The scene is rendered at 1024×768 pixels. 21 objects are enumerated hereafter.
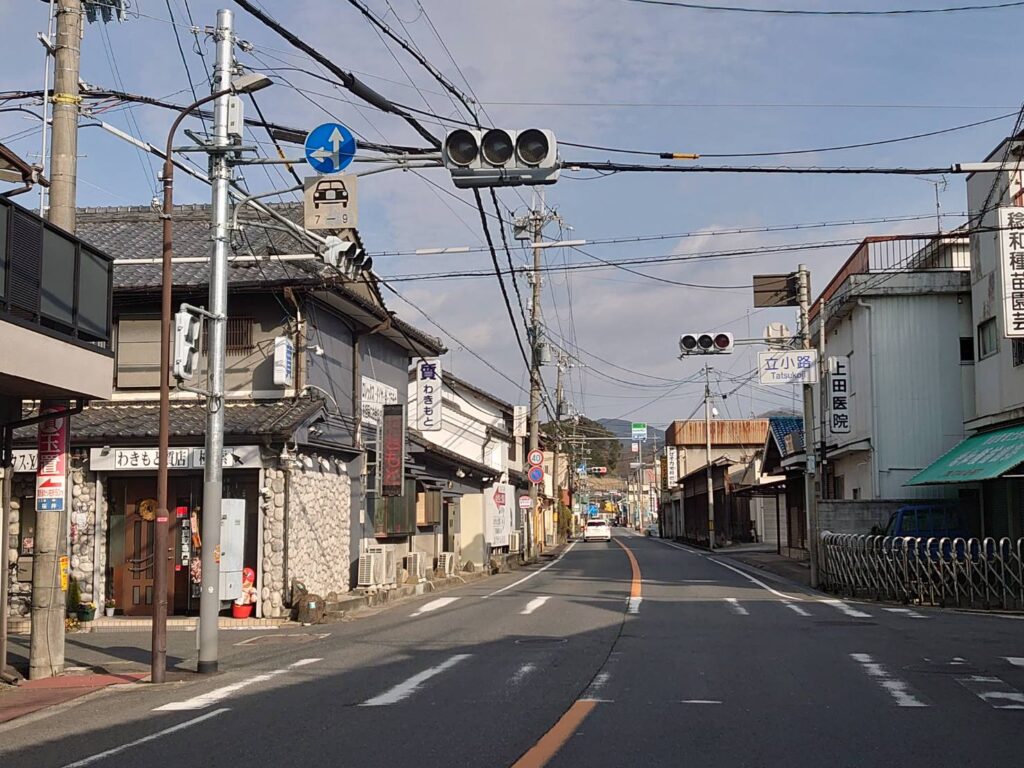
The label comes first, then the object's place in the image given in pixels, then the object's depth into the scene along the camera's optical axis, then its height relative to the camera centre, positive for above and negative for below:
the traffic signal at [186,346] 12.96 +1.89
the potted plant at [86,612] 19.88 -2.29
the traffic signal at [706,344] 23.27 +3.34
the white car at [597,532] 73.78 -2.91
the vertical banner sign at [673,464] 78.69 +2.09
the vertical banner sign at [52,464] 13.37 +0.41
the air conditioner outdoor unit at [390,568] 25.20 -1.91
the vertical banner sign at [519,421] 54.91 +3.87
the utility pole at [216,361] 13.21 +1.76
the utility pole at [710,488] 54.68 +0.16
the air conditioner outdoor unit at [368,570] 24.00 -1.81
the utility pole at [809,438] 26.11 +1.36
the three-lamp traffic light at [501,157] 10.39 +3.44
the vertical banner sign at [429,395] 30.77 +2.93
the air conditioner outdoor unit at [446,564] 32.03 -2.25
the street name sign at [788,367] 25.33 +3.07
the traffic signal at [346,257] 13.94 +3.28
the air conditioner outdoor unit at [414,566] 27.91 -2.00
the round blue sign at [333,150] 12.19 +4.08
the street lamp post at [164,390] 12.70 +1.35
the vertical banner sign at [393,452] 25.05 +0.99
